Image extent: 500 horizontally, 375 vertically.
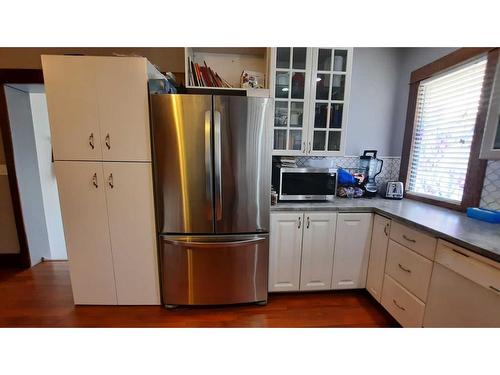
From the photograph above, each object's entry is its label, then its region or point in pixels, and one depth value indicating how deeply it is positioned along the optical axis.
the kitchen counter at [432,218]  1.08
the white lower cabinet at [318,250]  1.77
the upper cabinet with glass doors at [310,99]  1.83
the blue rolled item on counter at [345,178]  2.18
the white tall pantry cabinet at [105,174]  1.44
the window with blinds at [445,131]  1.65
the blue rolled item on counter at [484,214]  1.38
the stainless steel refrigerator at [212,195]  1.48
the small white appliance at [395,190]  2.14
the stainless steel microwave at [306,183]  1.87
